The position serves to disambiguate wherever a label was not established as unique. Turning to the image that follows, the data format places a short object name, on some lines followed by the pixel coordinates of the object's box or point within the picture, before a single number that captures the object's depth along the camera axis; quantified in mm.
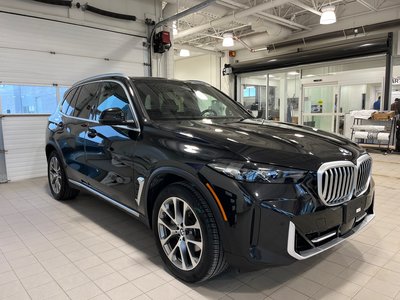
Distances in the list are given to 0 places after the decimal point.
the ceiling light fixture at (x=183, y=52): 11128
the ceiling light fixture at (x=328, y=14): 6632
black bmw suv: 1725
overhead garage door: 5613
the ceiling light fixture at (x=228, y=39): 8745
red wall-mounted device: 7492
